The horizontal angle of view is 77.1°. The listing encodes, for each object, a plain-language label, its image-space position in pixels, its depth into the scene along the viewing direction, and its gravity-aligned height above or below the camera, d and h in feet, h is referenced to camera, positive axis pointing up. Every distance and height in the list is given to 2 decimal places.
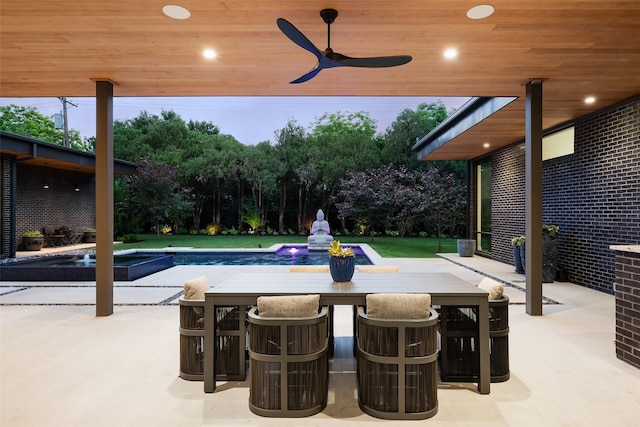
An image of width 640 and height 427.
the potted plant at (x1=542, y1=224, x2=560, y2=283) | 23.79 -2.48
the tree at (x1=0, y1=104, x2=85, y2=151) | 88.89 +20.32
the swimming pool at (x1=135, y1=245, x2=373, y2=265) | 35.58 -4.36
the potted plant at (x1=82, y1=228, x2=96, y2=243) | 52.08 -2.88
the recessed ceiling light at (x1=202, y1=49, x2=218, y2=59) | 14.19 +5.71
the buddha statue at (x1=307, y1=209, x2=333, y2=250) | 45.94 -2.72
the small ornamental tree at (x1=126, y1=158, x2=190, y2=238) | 57.26 +3.45
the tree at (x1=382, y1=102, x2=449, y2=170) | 77.30 +14.84
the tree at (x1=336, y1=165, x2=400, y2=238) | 52.06 +1.95
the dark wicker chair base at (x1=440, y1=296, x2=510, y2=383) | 10.15 -3.37
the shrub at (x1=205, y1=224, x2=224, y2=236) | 69.87 -2.88
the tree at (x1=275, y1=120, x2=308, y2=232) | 73.20 +9.74
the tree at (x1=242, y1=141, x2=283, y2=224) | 68.64 +7.50
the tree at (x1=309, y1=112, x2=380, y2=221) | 70.03 +10.11
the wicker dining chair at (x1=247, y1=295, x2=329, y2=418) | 8.41 -3.06
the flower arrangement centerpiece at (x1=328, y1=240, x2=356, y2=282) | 10.54 -1.38
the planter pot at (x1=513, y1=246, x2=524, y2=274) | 26.89 -3.31
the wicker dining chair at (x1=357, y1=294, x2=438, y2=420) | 8.30 -3.03
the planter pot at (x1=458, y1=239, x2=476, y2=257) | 37.93 -3.31
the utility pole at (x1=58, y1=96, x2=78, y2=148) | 72.28 +17.05
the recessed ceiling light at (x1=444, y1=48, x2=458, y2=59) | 14.02 +5.65
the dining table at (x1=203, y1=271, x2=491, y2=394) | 9.36 -1.97
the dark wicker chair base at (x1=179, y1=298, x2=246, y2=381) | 10.30 -3.39
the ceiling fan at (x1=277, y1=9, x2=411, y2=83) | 10.93 +4.31
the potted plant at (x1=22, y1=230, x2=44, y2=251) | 41.68 -2.93
